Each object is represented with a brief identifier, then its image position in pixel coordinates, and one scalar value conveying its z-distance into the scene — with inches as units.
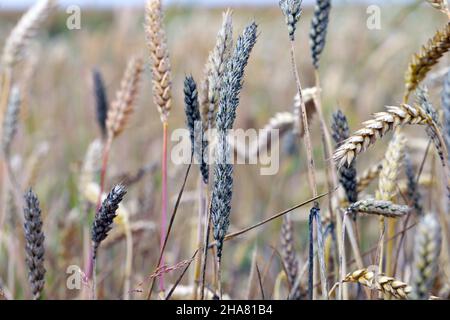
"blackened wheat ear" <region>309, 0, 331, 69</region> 41.4
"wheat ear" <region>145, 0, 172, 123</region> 40.2
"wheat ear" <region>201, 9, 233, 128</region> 38.0
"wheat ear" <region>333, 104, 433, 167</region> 36.5
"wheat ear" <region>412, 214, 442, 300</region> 32.3
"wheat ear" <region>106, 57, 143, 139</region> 45.3
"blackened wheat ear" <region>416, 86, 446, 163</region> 37.9
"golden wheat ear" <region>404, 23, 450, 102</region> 39.1
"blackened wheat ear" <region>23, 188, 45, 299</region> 38.8
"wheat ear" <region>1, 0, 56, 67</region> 49.0
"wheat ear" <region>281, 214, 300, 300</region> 43.1
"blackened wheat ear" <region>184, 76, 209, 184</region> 38.5
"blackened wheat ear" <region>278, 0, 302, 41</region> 37.0
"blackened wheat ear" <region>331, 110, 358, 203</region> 40.6
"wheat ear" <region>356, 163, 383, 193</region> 43.9
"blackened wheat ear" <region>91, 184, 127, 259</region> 37.3
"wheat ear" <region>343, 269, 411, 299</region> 37.2
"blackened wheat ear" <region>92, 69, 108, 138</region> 49.0
